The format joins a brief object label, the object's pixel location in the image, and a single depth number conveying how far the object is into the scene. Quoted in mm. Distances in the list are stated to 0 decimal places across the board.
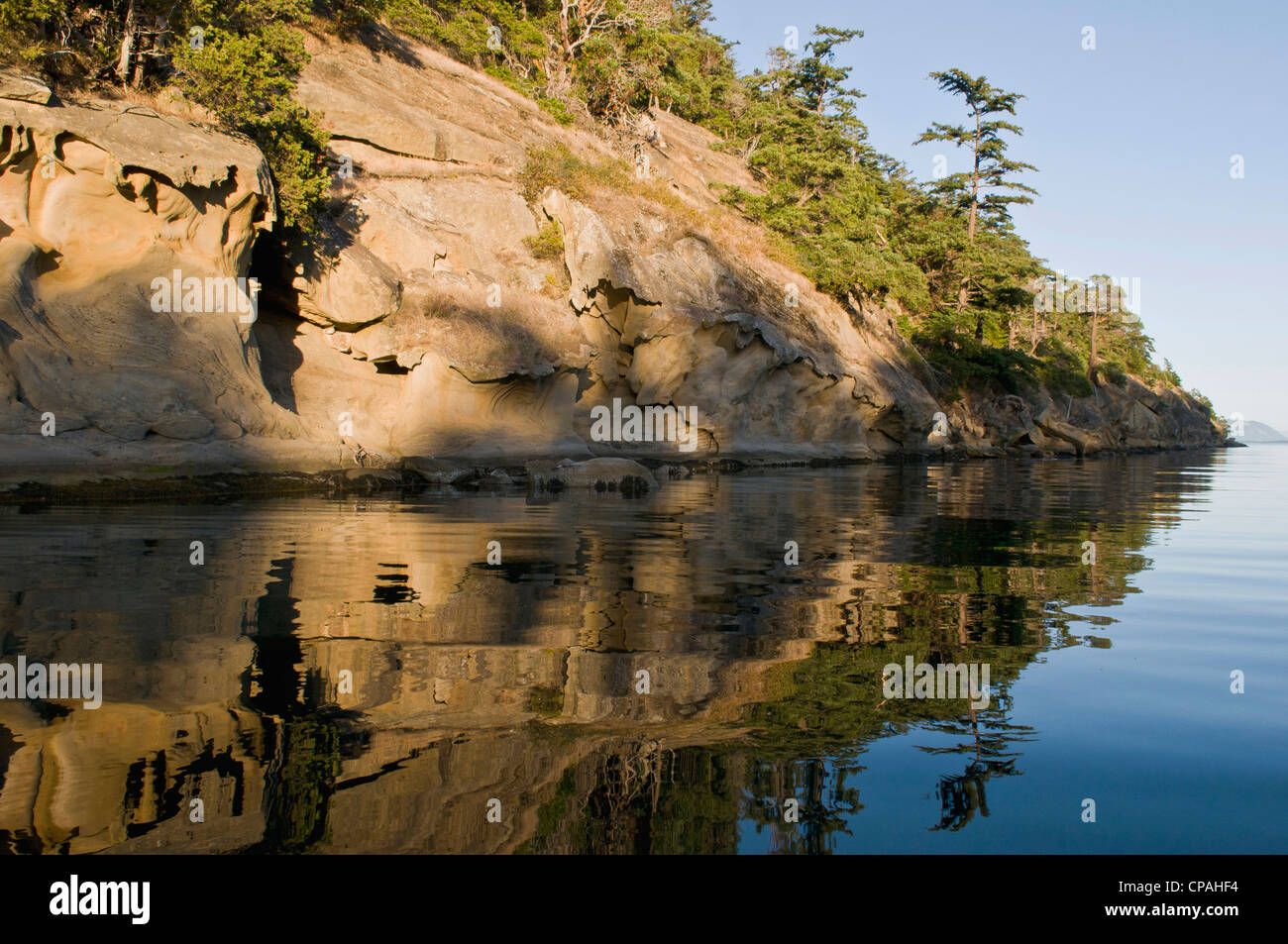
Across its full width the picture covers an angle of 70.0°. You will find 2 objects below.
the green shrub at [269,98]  18922
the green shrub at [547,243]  27016
